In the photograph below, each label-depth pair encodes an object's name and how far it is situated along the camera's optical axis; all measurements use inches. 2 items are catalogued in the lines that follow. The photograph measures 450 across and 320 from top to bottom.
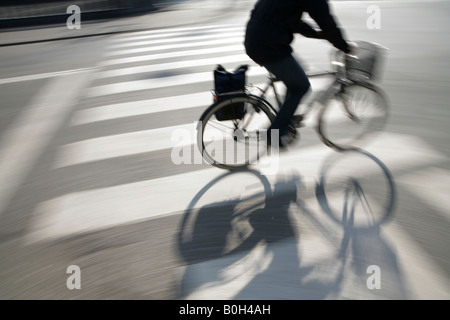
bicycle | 137.5
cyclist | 114.4
